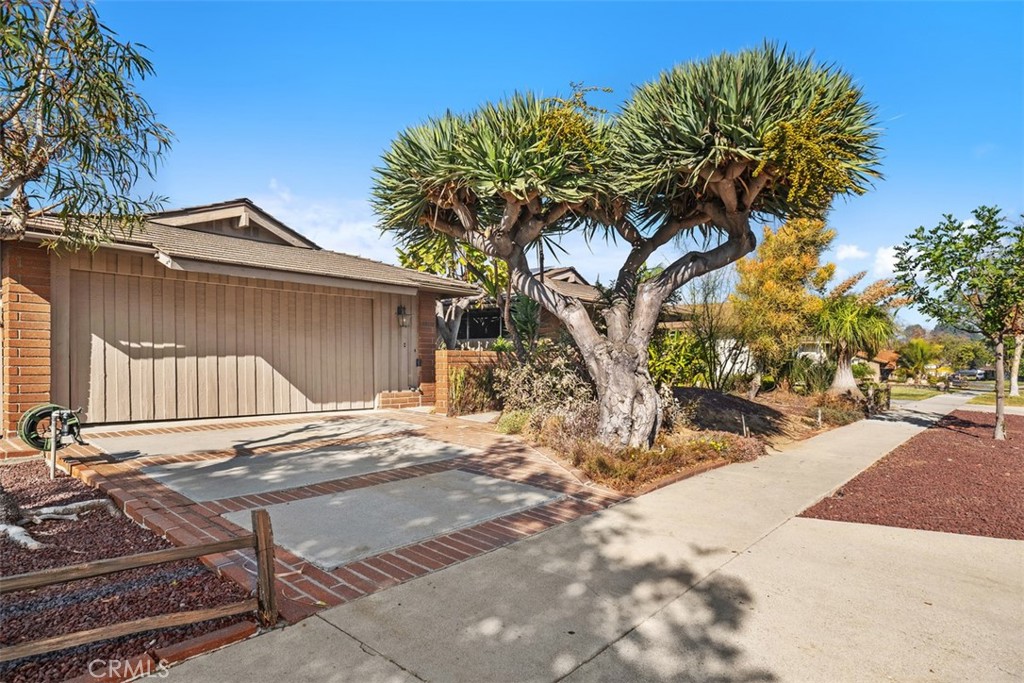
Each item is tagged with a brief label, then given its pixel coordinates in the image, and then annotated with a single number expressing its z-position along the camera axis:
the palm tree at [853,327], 15.21
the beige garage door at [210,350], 8.29
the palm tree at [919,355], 35.34
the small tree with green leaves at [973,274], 9.23
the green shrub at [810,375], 16.25
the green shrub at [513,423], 9.02
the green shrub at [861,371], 22.14
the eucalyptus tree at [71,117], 3.55
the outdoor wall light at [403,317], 12.13
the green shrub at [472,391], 10.95
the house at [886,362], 35.81
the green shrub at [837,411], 12.72
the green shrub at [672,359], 10.95
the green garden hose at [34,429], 6.10
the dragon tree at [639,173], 6.40
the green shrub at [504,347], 12.10
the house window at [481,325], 19.61
